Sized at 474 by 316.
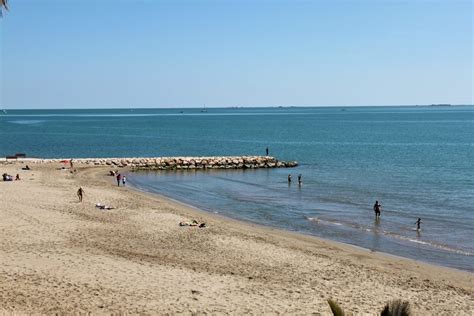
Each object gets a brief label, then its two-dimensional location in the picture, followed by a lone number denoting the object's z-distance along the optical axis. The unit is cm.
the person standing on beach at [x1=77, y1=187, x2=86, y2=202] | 3602
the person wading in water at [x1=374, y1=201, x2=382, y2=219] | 3556
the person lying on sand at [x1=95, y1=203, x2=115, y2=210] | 3391
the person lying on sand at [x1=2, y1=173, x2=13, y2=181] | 4462
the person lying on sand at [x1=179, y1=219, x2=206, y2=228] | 2952
